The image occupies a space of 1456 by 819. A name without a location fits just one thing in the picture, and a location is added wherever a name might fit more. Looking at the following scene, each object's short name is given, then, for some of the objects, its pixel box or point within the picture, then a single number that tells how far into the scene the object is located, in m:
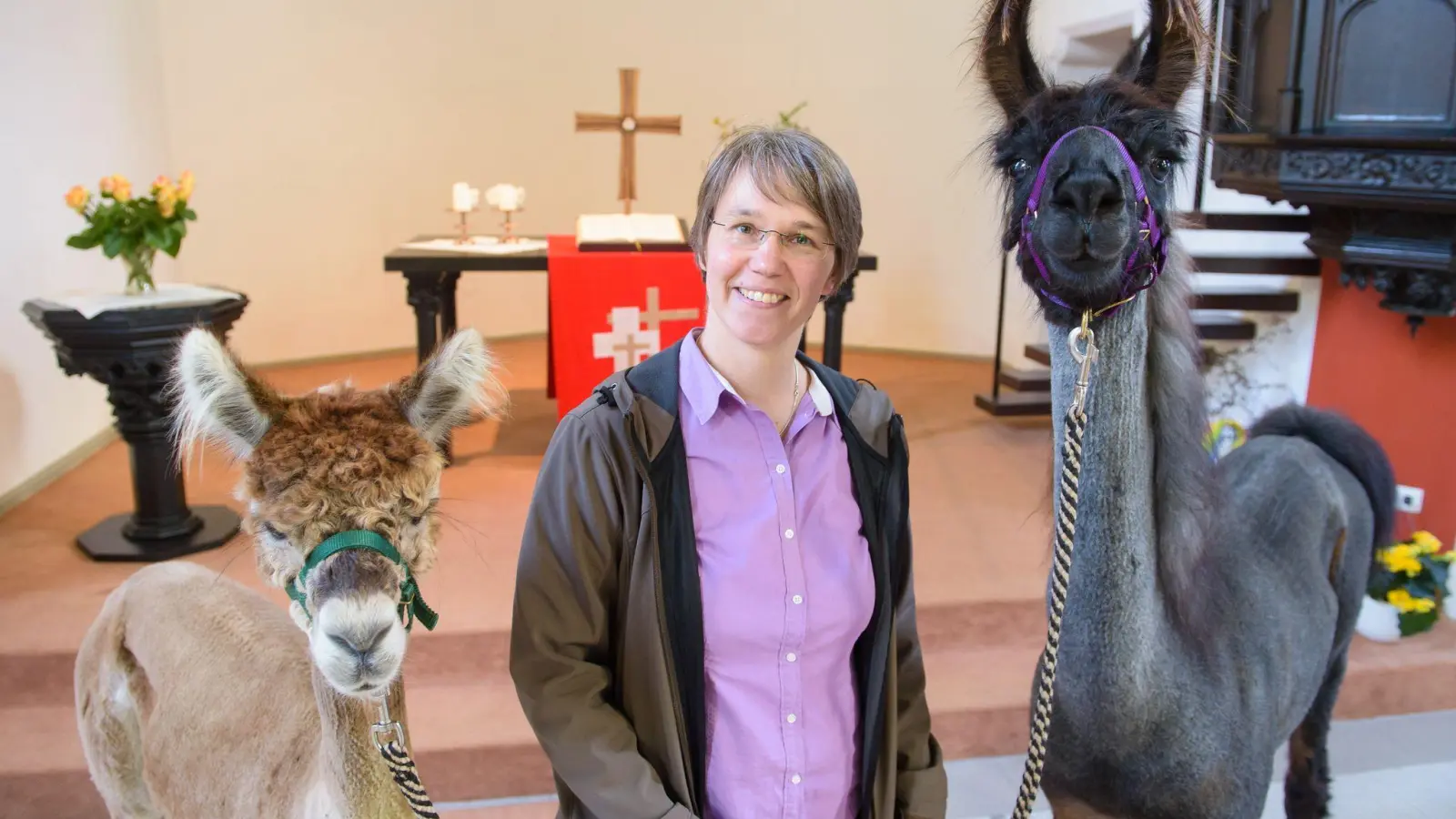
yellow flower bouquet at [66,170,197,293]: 3.63
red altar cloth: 4.44
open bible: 4.60
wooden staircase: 3.80
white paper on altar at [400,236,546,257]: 4.76
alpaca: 1.20
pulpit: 2.78
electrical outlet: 3.50
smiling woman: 1.24
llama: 1.49
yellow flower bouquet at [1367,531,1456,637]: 3.30
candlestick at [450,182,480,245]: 5.06
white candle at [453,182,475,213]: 5.05
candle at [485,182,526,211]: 5.08
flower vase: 3.72
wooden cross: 5.62
